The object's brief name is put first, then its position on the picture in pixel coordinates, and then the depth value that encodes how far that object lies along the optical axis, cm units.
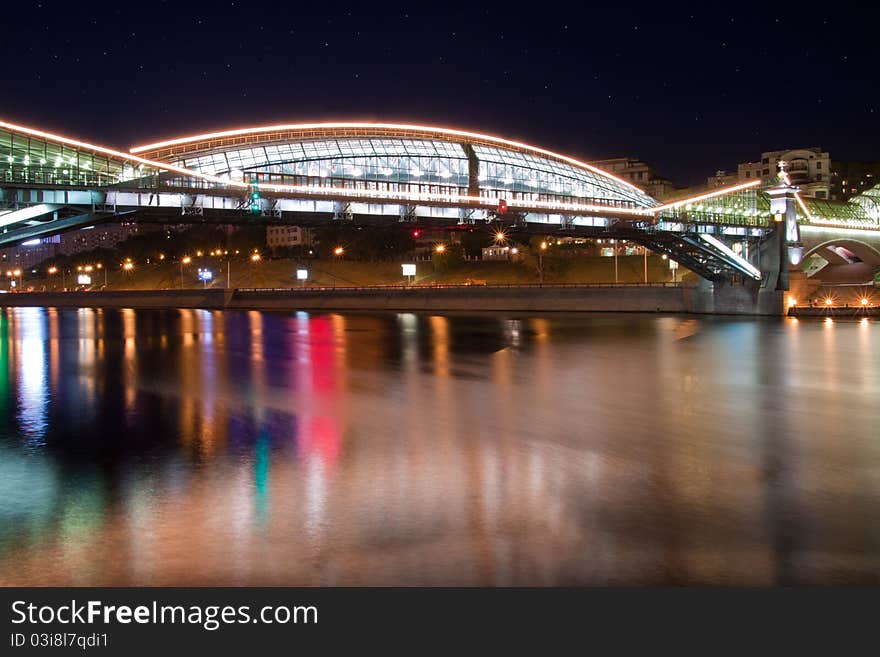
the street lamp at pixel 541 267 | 9662
